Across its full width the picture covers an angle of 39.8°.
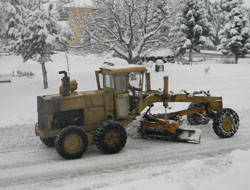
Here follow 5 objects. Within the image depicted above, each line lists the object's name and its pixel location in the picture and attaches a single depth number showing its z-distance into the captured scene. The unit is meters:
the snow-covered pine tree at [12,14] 34.19
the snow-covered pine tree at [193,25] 41.28
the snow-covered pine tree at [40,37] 21.97
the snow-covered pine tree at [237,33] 39.59
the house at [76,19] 24.20
